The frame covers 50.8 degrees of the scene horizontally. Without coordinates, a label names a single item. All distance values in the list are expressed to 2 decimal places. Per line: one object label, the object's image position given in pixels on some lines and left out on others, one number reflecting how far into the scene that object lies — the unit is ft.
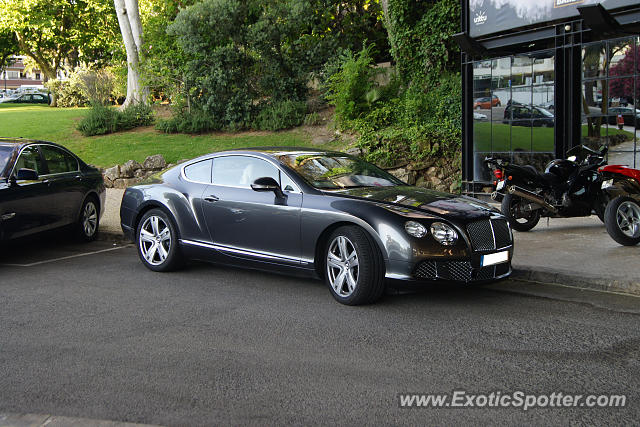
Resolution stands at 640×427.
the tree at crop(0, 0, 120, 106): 142.41
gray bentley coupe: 19.42
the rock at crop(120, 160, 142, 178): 59.31
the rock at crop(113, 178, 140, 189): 58.95
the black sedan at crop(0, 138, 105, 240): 27.32
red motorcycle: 29.01
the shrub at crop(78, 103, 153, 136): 72.69
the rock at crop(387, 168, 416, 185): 54.65
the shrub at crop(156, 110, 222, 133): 71.15
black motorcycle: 32.53
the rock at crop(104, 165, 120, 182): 59.41
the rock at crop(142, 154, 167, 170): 59.93
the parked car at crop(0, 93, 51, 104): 171.28
